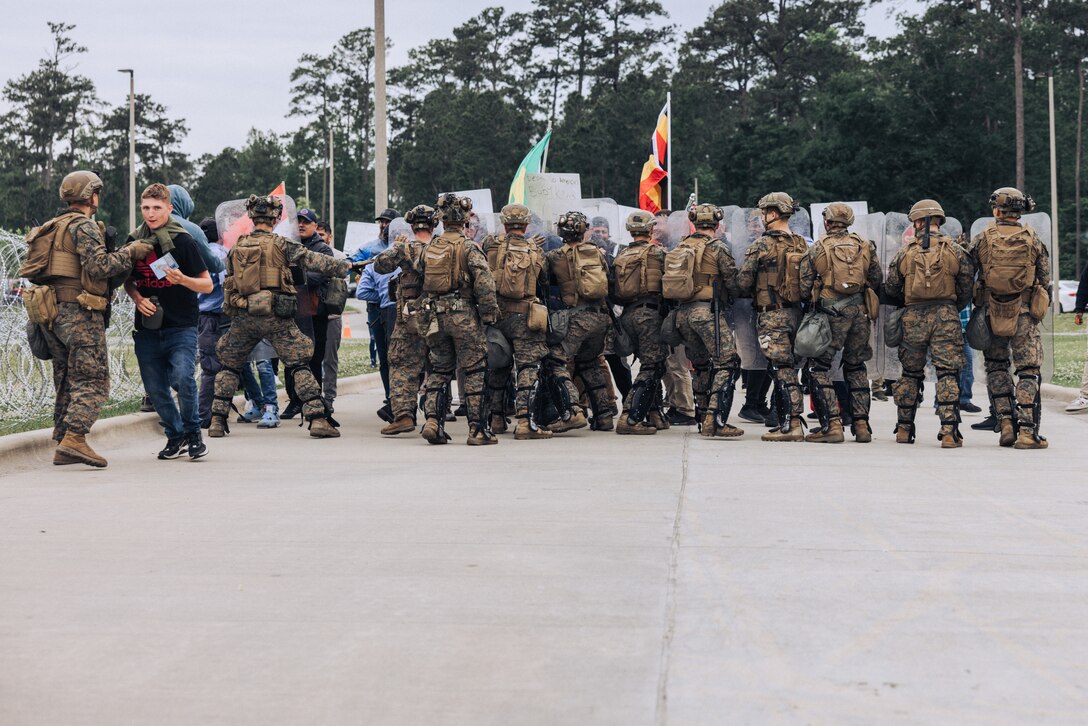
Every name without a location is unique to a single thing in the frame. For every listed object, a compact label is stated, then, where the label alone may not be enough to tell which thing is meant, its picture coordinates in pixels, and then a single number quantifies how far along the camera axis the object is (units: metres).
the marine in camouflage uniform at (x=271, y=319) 11.66
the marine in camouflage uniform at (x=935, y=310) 11.43
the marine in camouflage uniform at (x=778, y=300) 11.92
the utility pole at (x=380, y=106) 19.14
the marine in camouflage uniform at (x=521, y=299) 12.00
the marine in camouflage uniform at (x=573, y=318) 12.38
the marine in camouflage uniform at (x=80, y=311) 9.53
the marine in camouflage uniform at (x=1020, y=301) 11.16
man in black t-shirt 9.99
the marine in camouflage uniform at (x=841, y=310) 11.67
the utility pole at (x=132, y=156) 39.94
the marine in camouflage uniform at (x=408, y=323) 11.79
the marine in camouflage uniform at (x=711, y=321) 12.05
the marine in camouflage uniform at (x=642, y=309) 12.38
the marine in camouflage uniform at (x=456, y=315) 11.51
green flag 16.24
